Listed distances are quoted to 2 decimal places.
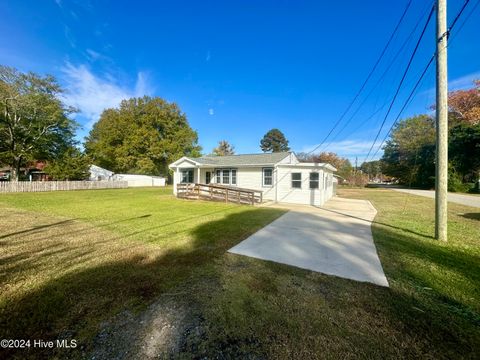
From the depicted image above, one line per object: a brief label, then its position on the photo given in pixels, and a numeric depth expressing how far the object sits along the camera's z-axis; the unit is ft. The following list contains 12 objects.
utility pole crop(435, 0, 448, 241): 17.60
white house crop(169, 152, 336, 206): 41.01
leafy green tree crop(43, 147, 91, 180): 72.02
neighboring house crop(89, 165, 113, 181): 107.34
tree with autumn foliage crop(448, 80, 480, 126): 79.66
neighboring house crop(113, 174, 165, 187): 110.28
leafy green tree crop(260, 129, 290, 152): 172.76
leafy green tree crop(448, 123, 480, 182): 76.79
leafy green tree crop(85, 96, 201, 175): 98.89
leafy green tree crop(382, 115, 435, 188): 103.81
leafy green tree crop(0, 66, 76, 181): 66.13
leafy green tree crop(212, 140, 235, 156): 154.68
